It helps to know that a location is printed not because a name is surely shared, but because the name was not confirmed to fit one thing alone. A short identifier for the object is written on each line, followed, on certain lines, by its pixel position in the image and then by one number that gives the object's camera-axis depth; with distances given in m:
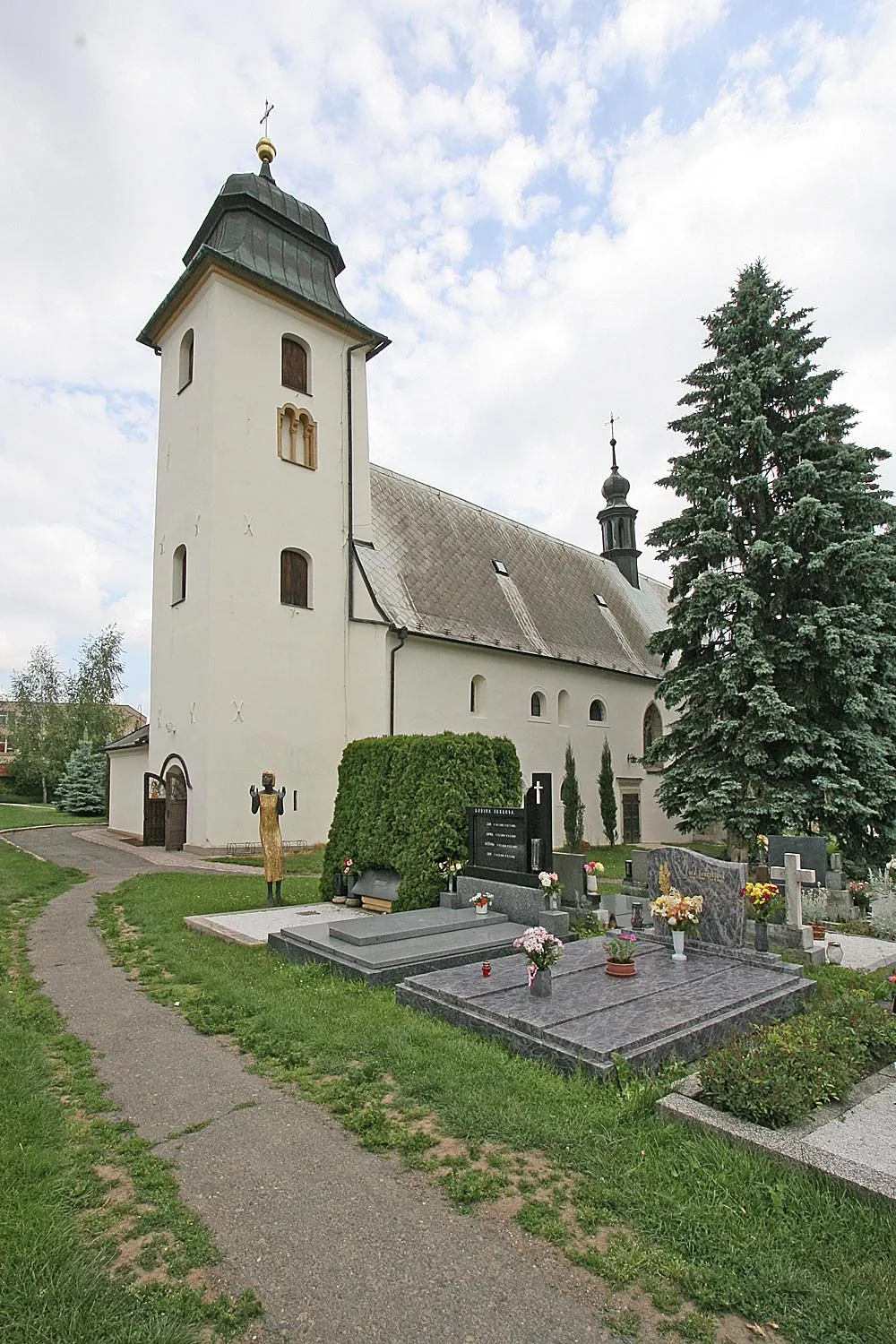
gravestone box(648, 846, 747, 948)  7.31
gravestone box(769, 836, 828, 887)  10.34
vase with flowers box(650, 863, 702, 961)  7.00
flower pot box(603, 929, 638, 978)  6.14
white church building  17.88
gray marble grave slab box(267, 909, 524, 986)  6.73
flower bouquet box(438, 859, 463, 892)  9.39
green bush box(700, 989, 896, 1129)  3.91
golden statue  10.41
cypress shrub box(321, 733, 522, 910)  9.55
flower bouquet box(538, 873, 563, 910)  7.87
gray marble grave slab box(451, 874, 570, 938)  7.89
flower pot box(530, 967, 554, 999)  5.66
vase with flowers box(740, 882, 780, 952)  7.18
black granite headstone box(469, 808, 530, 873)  8.95
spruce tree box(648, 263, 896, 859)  13.62
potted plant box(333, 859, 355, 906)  10.59
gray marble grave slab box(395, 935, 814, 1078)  4.79
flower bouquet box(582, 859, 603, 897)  9.15
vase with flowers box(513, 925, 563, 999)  5.54
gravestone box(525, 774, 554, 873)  8.79
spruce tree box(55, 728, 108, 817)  37.84
